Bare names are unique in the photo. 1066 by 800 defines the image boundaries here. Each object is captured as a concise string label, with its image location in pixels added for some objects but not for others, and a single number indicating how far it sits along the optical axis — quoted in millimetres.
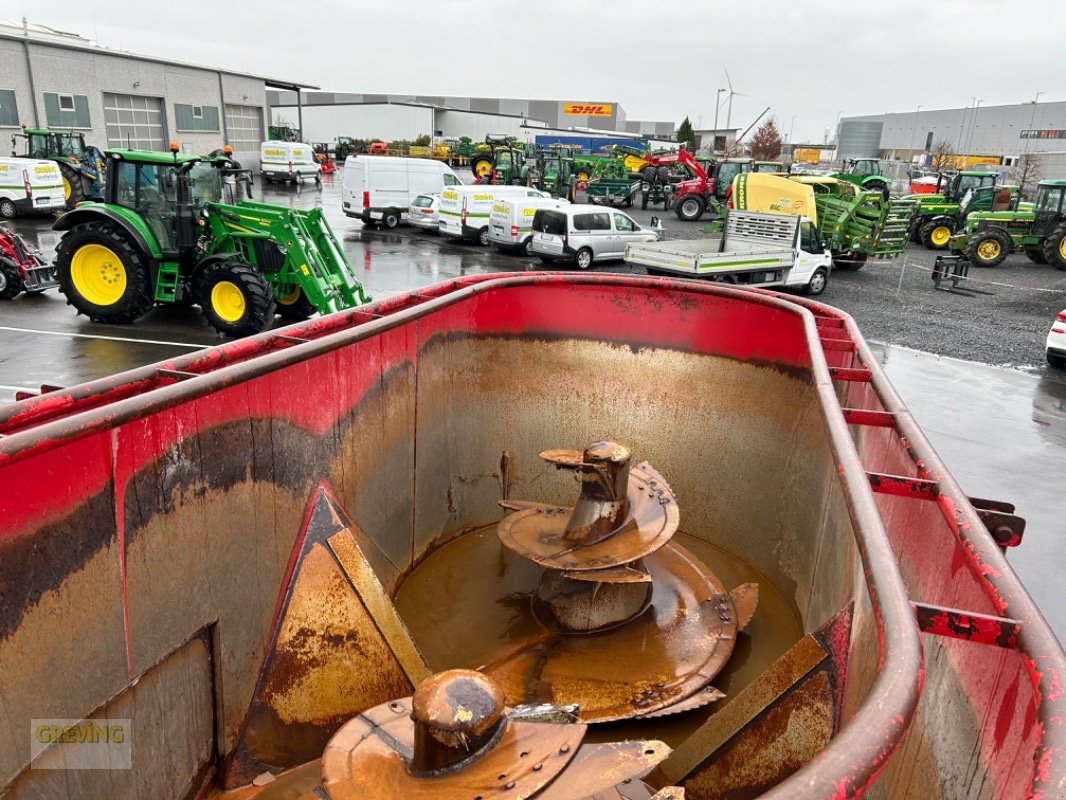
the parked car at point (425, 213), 22536
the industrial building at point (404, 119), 64375
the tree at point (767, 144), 67188
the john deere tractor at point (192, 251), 10977
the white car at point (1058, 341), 11891
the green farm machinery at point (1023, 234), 22766
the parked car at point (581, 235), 18391
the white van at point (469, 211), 21188
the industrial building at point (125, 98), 28969
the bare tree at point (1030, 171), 45047
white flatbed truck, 15233
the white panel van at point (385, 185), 23609
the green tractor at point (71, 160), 23672
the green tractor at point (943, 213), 26788
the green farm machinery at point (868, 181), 27000
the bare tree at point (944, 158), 57469
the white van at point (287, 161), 35250
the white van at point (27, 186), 21047
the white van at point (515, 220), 19641
